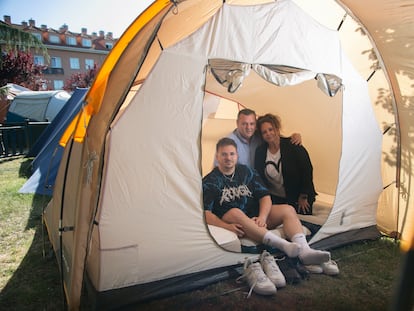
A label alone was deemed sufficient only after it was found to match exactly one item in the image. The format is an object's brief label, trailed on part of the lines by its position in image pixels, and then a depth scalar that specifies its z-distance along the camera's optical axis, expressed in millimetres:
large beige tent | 1854
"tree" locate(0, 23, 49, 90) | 7160
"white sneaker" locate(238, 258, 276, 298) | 2038
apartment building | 27906
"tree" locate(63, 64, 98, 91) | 22219
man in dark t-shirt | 2354
